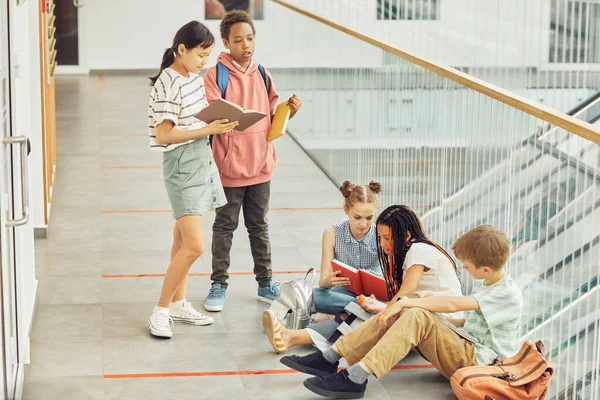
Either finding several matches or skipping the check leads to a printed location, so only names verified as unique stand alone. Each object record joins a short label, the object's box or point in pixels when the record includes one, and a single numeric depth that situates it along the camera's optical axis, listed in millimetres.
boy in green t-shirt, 4105
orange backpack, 3855
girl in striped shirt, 4668
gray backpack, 5004
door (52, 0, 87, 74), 15938
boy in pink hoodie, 5227
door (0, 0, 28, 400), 3678
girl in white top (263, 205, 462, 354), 4504
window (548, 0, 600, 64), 8367
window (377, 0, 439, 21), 10513
